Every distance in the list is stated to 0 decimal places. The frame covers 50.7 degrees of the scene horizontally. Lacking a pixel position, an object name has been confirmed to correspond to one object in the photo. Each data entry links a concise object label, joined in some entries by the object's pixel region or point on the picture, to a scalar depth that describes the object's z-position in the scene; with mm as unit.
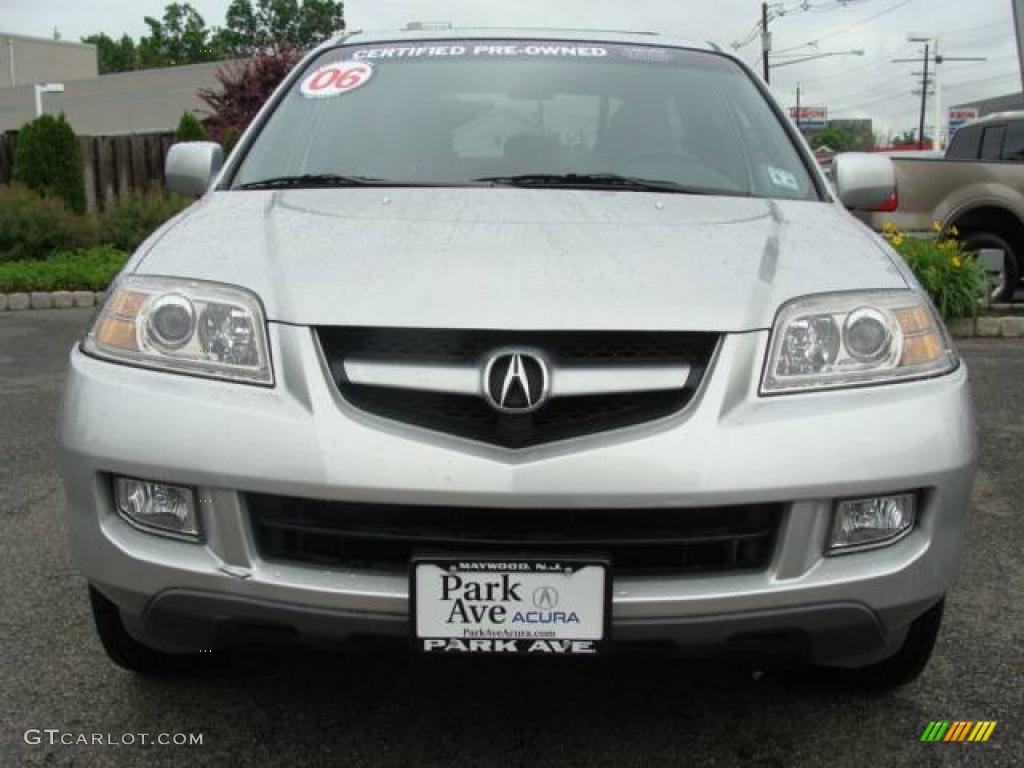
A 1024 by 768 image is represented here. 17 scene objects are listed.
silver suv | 1930
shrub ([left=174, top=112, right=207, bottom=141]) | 13715
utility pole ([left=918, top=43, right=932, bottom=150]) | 62744
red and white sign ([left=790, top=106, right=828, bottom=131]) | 82131
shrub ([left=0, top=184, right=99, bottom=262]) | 10992
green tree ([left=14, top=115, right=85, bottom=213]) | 12812
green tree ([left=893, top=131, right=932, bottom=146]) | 78062
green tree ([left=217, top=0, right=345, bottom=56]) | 76750
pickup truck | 8859
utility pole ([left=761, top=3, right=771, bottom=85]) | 36844
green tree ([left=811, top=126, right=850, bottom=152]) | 68312
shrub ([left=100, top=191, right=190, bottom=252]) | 11711
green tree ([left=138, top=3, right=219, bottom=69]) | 83688
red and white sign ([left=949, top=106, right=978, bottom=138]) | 52328
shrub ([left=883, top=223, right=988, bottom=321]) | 8031
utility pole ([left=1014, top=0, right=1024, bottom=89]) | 7074
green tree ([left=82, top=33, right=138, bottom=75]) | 88250
